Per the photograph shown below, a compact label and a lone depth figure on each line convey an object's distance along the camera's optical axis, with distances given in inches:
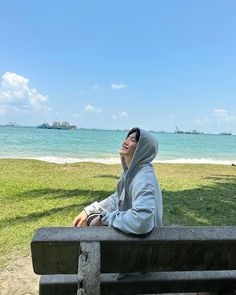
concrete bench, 46.8
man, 50.7
